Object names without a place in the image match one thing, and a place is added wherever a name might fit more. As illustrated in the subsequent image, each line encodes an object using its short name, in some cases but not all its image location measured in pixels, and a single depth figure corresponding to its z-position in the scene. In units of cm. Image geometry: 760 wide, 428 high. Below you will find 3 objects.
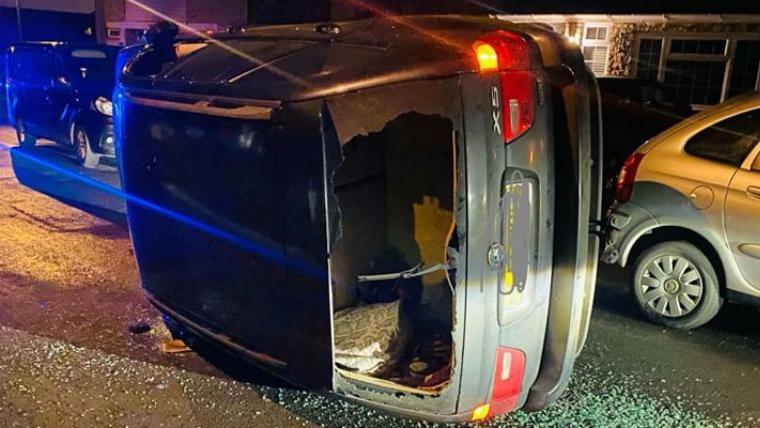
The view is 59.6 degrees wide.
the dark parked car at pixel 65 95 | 1011
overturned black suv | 261
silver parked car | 433
